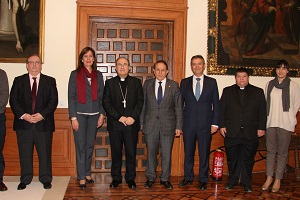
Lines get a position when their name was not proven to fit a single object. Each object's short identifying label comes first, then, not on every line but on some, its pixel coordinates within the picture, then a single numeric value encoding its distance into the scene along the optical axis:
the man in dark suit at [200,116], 4.28
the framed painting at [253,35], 5.13
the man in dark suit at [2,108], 4.05
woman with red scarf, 4.21
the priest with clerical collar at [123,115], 4.15
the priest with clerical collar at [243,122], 4.21
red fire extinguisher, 4.77
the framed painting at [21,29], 4.65
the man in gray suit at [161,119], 4.20
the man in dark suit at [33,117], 4.14
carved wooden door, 5.04
